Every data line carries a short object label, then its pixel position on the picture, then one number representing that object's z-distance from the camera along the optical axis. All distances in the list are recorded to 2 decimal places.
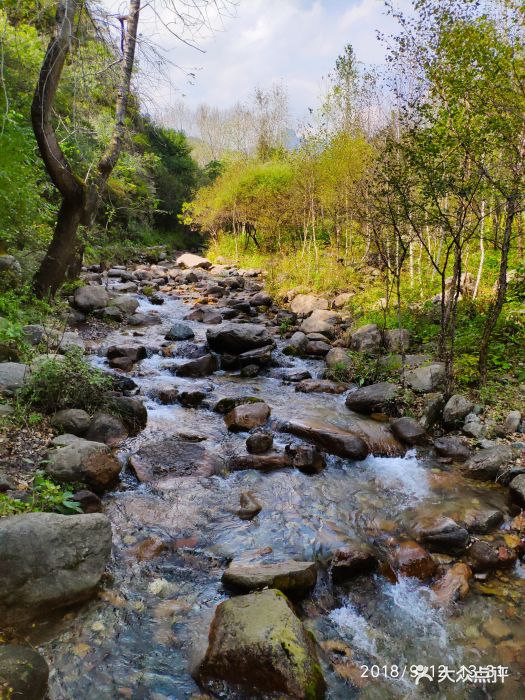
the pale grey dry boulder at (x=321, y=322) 12.11
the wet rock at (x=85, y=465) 4.33
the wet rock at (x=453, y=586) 3.68
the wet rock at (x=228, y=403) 7.22
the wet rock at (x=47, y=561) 2.88
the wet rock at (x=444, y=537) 4.22
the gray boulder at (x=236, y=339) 10.04
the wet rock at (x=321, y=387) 8.49
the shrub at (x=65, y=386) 5.39
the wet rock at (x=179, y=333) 11.20
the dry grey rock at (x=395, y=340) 9.55
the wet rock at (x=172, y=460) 5.16
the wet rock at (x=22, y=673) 2.28
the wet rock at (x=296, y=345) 10.80
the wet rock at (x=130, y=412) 6.02
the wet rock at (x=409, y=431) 6.45
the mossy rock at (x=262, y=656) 2.65
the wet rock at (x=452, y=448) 5.98
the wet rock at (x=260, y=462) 5.56
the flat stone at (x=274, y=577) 3.43
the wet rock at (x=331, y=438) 6.02
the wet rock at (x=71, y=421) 5.25
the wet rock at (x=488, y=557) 4.02
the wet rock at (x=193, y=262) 27.34
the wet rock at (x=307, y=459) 5.59
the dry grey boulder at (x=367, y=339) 9.96
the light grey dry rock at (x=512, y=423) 6.19
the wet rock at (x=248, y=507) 4.61
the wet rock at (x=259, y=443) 5.88
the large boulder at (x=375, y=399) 7.39
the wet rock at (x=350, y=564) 3.79
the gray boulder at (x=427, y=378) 7.53
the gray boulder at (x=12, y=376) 5.36
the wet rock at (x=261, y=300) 16.52
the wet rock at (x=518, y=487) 4.89
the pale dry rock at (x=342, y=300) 14.68
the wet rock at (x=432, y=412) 6.72
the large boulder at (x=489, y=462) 5.48
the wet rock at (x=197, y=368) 8.91
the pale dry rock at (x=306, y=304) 14.71
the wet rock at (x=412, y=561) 3.94
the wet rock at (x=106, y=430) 5.48
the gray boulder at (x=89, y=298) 11.77
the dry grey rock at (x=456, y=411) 6.64
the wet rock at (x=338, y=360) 9.23
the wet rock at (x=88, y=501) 4.07
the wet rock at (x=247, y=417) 6.58
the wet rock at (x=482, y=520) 4.52
